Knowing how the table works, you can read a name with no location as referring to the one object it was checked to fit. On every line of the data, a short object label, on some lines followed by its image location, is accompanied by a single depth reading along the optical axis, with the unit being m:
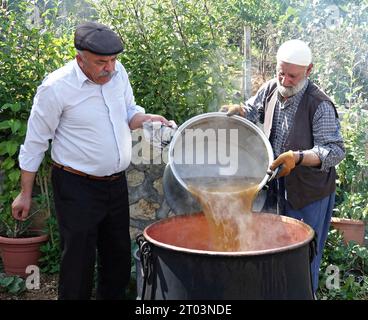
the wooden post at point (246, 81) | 5.49
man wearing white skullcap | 3.19
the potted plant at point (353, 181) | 4.62
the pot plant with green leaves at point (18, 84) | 4.49
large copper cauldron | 2.46
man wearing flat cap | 3.04
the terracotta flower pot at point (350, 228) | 4.58
